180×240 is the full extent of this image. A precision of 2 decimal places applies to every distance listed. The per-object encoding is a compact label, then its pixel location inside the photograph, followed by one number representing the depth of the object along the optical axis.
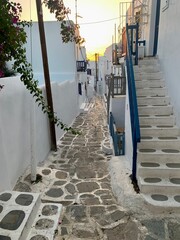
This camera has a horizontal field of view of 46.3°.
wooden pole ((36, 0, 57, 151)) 5.76
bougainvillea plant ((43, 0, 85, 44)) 5.61
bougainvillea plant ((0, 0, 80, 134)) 2.04
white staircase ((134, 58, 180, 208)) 3.61
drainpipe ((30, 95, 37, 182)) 4.22
